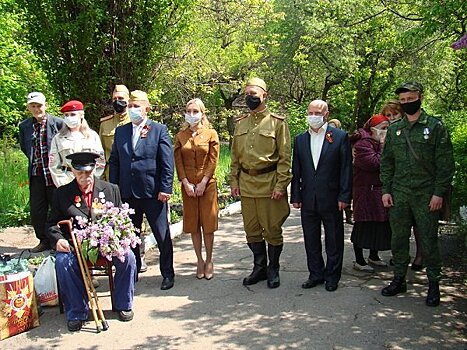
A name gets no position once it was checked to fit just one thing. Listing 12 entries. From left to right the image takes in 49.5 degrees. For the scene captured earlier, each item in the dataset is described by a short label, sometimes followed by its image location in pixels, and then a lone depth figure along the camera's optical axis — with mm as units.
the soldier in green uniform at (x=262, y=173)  5168
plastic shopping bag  4848
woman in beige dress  5504
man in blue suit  5285
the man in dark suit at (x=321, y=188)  5059
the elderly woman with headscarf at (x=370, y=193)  5457
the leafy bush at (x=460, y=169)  6391
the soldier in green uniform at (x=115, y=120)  5809
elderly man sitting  4438
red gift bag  4223
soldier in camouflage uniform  4500
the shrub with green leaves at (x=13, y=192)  8188
